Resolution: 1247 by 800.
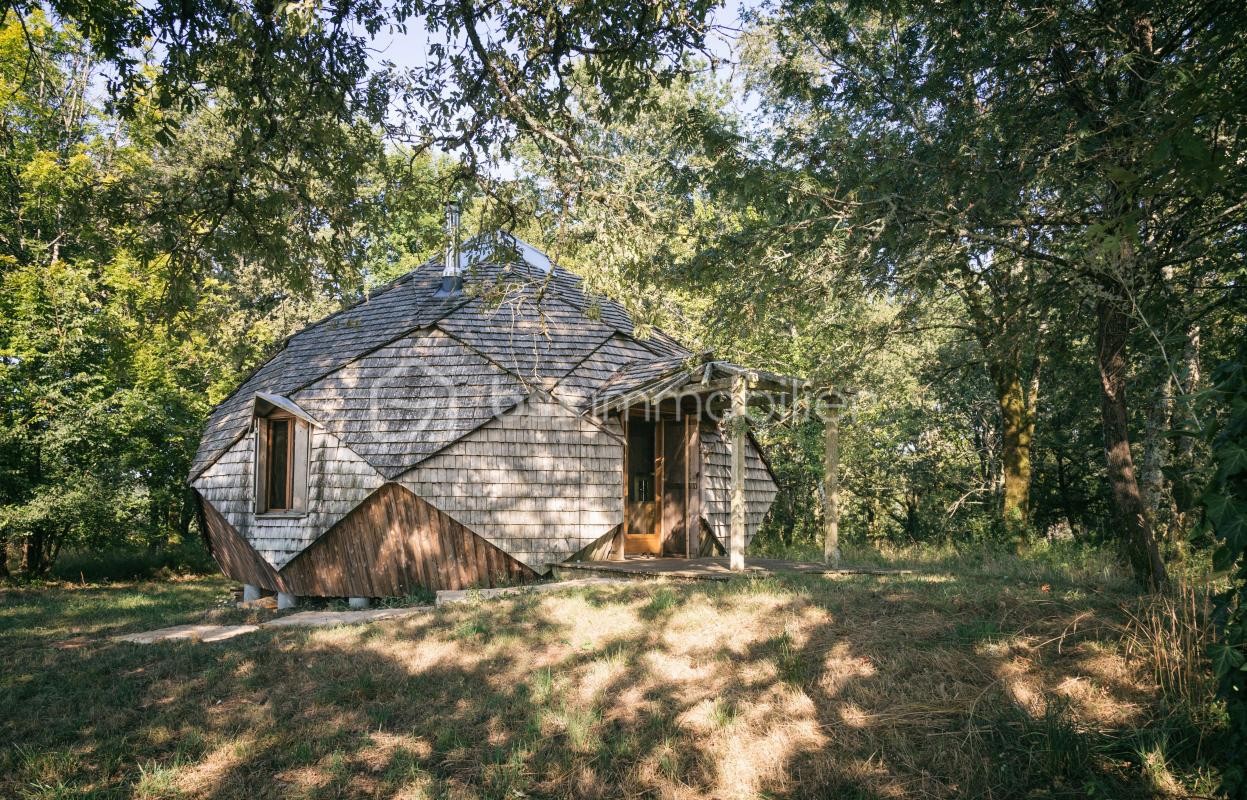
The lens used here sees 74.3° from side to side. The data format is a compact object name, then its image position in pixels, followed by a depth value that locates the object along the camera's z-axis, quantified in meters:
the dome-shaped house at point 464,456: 10.18
